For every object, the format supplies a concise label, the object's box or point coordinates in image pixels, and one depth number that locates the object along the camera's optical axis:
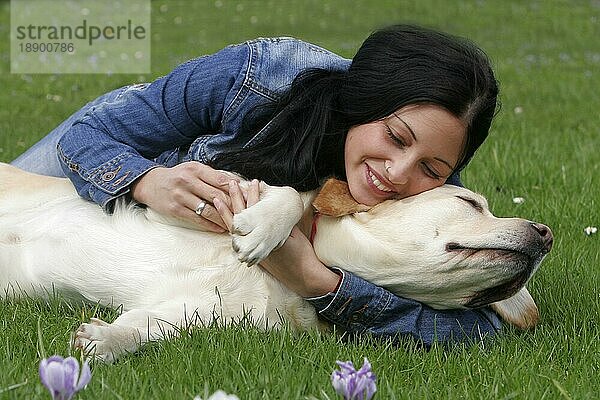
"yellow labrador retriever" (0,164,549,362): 3.13
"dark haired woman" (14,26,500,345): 3.22
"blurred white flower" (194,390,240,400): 2.58
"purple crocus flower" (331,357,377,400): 2.68
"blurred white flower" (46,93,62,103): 6.15
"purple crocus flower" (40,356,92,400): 2.64
